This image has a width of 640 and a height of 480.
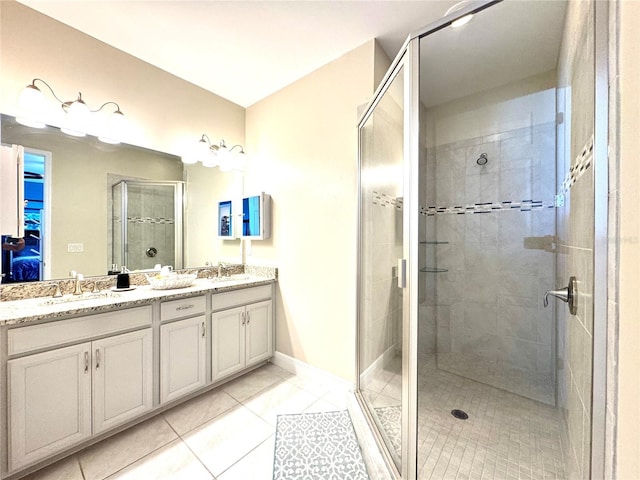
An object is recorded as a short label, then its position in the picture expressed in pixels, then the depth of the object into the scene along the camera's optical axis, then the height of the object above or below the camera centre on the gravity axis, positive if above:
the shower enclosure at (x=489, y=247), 0.99 -0.05
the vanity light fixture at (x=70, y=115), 1.55 +0.81
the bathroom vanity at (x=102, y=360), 1.22 -0.73
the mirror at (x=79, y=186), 1.68 +0.36
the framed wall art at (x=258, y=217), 2.49 +0.20
